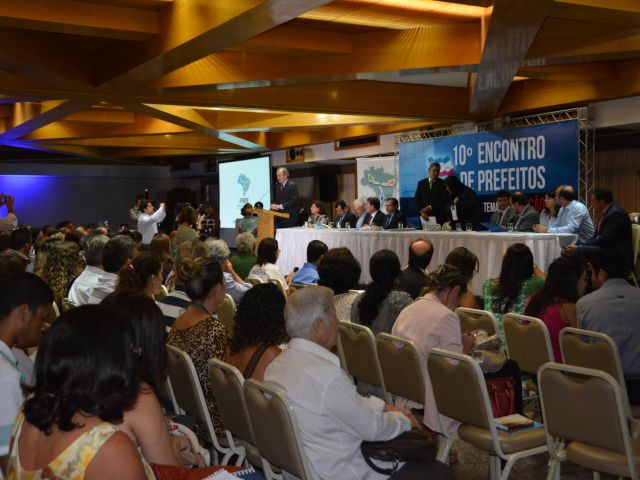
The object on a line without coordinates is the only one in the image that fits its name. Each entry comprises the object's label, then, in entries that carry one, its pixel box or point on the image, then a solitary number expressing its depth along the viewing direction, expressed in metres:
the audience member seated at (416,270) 4.82
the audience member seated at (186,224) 8.24
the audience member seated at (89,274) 4.80
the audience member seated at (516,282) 4.44
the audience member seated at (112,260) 4.75
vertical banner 13.10
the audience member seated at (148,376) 1.94
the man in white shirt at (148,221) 10.71
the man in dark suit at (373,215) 10.72
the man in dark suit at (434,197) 9.32
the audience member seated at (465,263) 4.47
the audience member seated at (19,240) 6.53
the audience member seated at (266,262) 6.25
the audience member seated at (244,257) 6.68
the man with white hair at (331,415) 2.30
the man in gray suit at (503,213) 9.19
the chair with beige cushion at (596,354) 3.15
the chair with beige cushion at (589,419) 2.49
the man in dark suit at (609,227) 7.52
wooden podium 11.88
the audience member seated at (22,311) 2.61
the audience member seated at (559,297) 3.85
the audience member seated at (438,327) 3.24
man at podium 12.11
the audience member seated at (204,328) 3.22
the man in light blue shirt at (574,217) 8.05
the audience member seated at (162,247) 6.51
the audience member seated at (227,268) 5.54
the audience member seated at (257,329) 2.97
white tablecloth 7.23
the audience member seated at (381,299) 3.94
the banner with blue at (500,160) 9.55
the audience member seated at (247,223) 12.76
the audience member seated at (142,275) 4.06
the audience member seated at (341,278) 4.30
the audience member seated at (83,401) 1.47
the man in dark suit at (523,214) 8.73
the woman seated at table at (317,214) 11.93
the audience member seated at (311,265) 5.82
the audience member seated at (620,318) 3.37
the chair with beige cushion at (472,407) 2.82
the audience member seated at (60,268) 5.30
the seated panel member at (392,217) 10.34
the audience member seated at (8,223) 11.05
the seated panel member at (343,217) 11.81
